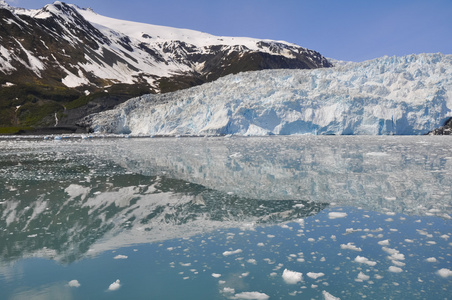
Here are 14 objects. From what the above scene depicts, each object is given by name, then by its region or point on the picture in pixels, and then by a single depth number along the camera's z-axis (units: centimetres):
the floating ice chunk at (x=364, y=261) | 416
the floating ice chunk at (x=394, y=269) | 390
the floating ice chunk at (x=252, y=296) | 342
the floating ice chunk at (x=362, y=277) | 375
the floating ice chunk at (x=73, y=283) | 378
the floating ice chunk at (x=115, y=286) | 369
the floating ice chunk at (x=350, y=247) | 464
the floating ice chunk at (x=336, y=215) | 615
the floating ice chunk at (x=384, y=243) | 478
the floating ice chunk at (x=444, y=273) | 376
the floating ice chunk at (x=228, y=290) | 354
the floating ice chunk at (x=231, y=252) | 455
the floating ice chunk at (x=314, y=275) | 384
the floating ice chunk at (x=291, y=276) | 376
